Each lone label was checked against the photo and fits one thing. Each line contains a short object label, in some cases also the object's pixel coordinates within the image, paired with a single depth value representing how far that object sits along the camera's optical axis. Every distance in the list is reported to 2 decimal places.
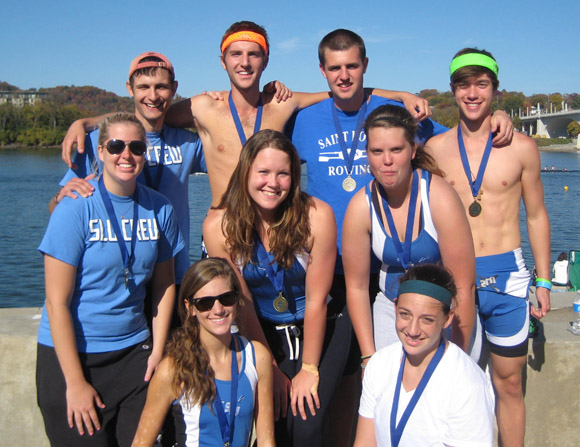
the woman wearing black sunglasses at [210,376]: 3.13
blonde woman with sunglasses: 3.18
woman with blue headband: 2.81
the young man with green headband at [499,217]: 3.80
